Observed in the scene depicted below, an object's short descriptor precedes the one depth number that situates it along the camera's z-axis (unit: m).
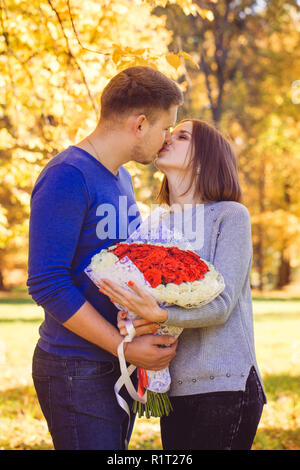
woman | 2.33
